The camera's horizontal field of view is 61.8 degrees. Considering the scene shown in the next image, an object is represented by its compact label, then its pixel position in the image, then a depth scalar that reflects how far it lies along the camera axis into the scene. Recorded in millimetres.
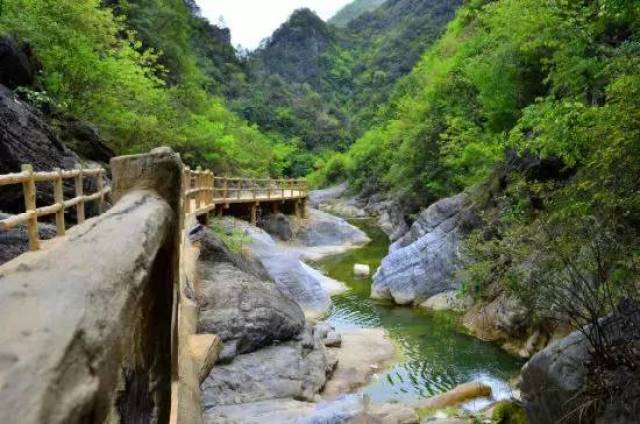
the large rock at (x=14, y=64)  11664
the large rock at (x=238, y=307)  9297
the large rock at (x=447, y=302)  13972
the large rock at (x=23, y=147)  9141
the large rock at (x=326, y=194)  46225
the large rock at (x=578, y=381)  5090
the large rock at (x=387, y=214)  25797
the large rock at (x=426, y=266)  15625
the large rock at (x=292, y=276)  15047
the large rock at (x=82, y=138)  12844
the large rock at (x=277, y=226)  25766
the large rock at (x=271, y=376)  8289
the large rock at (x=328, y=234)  26516
